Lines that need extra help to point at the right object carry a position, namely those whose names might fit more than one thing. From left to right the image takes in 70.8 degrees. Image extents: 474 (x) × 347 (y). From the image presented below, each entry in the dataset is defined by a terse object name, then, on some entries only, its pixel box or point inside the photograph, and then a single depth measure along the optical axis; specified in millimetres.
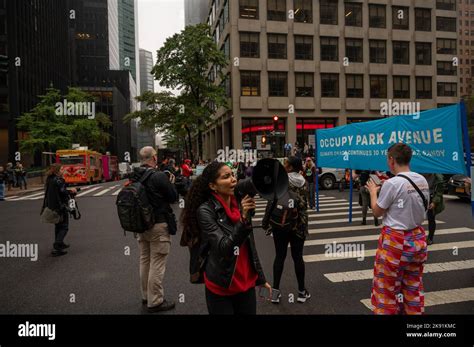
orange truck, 28178
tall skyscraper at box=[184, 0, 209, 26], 61400
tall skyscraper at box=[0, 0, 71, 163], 40688
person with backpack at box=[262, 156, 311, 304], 4301
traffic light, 20984
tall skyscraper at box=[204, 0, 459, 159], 36375
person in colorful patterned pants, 3119
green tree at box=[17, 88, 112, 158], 33750
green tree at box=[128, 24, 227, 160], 29938
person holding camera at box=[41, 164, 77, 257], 6949
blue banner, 6059
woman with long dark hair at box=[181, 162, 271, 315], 2514
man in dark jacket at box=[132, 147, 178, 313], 4270
